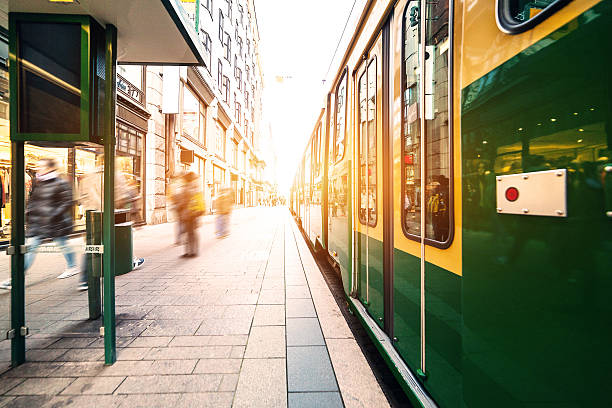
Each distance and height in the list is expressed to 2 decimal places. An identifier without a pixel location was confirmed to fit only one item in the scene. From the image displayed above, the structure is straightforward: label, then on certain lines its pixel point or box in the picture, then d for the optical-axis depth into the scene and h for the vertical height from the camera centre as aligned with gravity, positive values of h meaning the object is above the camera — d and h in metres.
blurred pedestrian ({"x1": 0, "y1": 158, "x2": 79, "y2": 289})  3.90 -0.07
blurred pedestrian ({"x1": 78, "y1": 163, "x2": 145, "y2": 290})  3.94 +0.11
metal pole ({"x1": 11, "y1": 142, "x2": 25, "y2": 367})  2.50 -0.37
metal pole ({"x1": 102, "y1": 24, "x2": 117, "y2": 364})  2.52 +0.02
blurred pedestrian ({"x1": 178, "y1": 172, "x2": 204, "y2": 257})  6.44 -0.05
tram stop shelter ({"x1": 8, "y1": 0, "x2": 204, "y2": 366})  2.44 +0.95
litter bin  3.25 -0.69
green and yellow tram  0.86 +0.00
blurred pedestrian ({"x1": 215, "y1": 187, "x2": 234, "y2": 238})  8.87 -0.14
